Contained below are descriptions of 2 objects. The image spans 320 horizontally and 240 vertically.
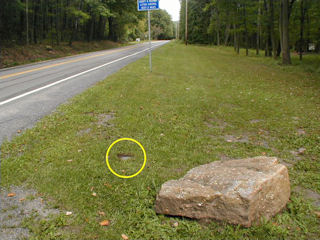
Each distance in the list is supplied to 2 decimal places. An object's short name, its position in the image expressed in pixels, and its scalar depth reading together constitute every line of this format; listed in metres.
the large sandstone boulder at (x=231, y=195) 2.98
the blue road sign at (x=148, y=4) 12.22
